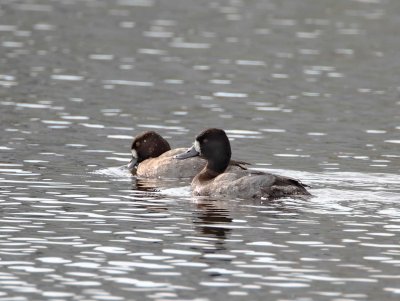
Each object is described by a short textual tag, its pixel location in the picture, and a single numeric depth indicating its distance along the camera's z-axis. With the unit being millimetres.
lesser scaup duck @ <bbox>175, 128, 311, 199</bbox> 17531
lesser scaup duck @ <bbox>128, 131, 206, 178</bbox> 20453
